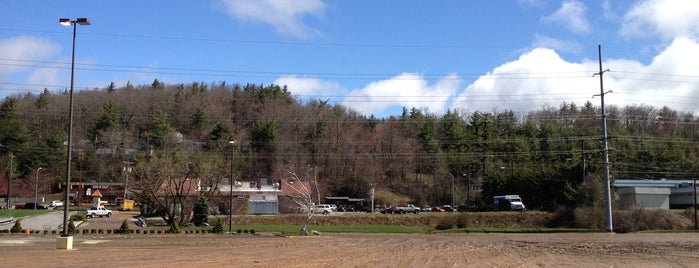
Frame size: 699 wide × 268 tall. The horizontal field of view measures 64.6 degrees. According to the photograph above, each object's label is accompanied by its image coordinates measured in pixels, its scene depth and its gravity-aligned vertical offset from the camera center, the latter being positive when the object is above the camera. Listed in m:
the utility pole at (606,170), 42.40 +0.78
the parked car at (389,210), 80.62 -4.54
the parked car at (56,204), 89.78 -4.17
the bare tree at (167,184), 51.72 -0.55
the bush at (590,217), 52.09 -3.58
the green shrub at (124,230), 40.70 -3.78
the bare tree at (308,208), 41.41 -2.20
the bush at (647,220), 50.22 -3.68
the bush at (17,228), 39.63 -3.59
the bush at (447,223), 58.44 -4.63
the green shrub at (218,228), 43.59 -3.92
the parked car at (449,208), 83.02 -4.43
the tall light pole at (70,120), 24.48 +2.58
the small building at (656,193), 67.80 -1.62
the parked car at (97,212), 69.81 -4.29
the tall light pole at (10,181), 84.95 -0.44
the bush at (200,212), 54.81 -3.29
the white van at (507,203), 73.32 -3.13
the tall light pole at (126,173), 84.75 +0.92
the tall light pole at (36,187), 88.11 -1.41
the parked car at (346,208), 90.06 -4.82
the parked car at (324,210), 73.55 -4.17
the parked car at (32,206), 87.25 -4.38
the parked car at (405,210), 79.38 -4.38
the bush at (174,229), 42.12 -3.85
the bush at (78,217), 55.91 -4.05
